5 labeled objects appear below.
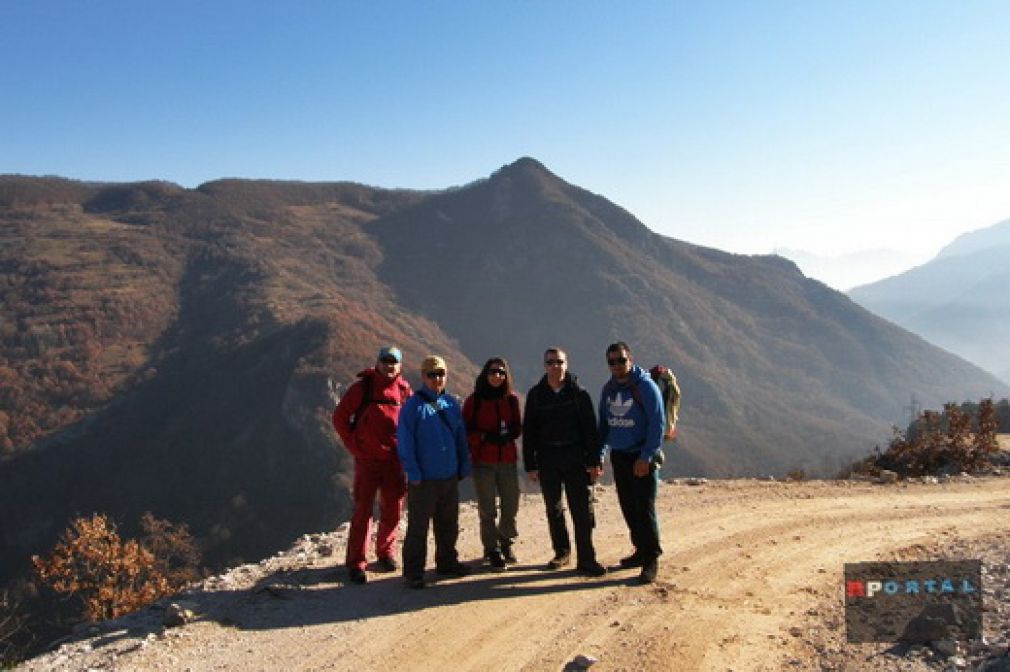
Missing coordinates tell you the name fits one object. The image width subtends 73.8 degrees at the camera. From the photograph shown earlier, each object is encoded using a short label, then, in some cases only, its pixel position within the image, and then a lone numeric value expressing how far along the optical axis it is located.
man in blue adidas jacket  6.71
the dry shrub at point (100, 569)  12.20
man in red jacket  7.00
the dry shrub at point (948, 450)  13.02
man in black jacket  6.90
